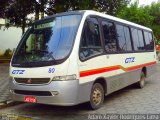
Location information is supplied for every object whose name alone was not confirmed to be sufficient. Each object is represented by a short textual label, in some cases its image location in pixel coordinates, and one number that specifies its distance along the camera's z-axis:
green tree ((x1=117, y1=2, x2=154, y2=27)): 15.95
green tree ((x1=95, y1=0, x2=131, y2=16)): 10.40
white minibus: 3.90
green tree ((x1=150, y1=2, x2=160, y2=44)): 19.93
